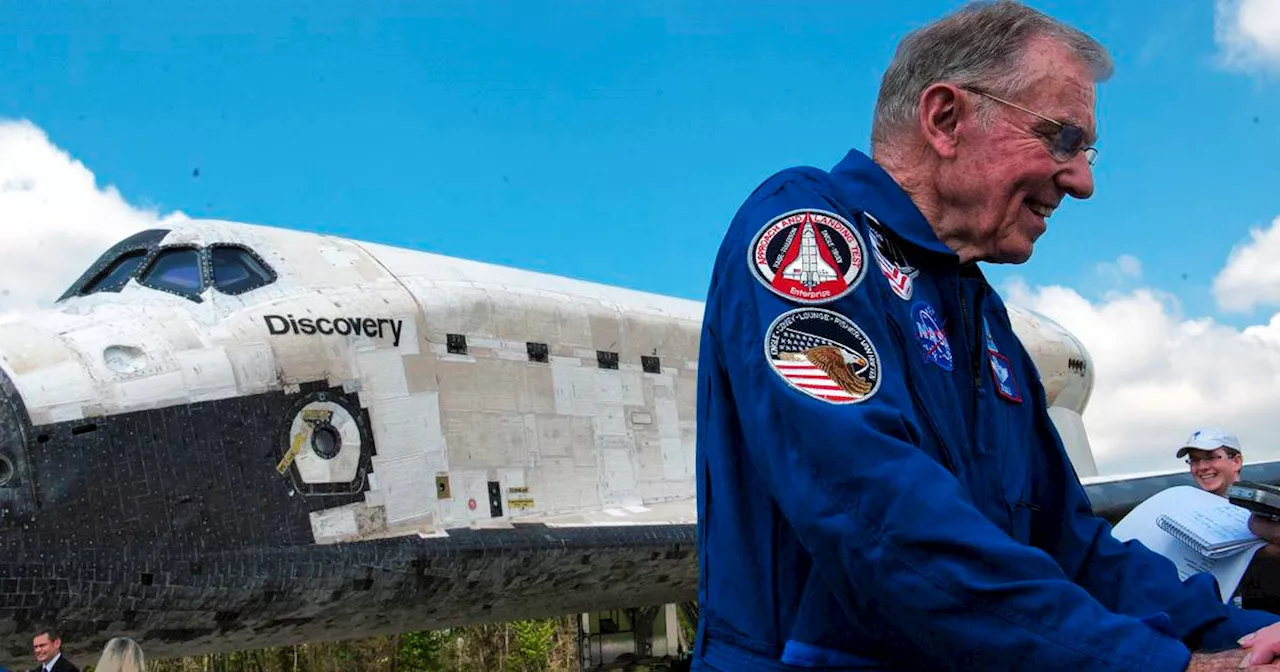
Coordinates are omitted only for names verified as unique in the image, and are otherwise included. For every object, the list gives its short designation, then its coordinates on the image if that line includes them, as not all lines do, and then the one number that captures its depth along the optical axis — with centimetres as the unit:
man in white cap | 498
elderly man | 116
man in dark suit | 538
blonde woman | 441
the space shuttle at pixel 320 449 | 548
